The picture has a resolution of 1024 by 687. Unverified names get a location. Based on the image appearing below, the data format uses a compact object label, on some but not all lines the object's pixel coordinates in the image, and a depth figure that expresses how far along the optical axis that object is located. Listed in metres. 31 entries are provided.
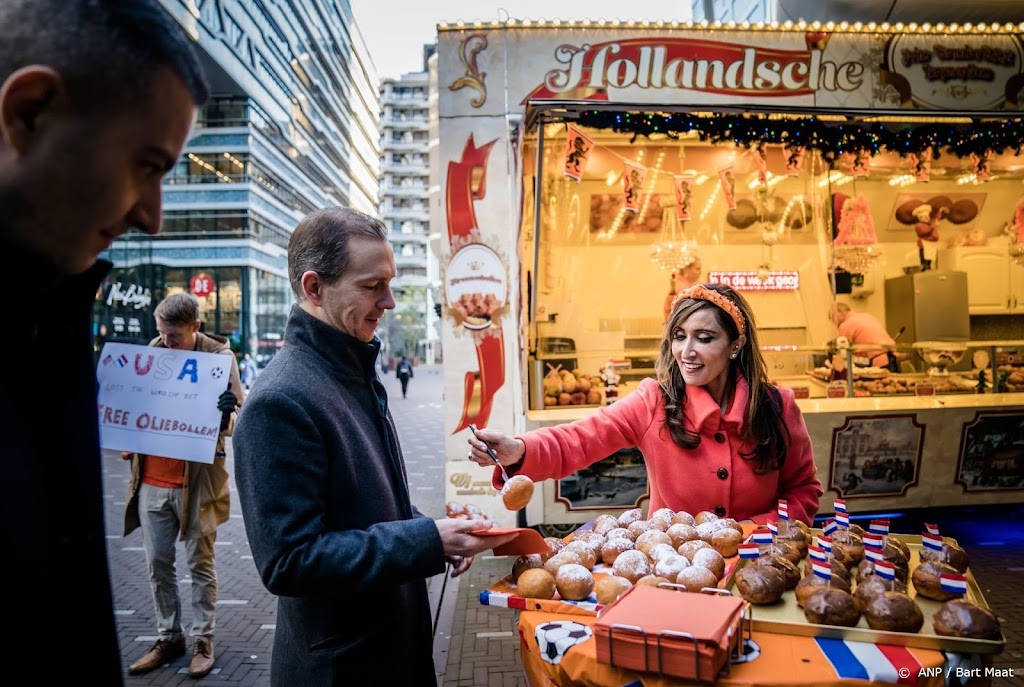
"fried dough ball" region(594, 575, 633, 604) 1.97
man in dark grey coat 1.66
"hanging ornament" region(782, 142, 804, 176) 6.80
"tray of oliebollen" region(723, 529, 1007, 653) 1.63
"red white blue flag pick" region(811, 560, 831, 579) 1.93
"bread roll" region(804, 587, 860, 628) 1.75
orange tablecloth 1.52
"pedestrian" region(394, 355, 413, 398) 23.92
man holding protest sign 4.26
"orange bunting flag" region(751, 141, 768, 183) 7.39
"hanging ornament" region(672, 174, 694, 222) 7.57
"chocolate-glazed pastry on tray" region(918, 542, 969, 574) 2.09
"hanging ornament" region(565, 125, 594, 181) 6.27
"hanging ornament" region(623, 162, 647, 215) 6.93
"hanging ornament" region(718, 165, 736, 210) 7.04
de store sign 33.88
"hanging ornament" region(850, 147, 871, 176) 7.08
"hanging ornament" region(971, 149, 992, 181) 7.13
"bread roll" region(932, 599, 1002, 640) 1.64
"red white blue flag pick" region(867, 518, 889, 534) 2.23
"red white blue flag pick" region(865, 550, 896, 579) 1.97
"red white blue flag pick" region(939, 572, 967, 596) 1.85
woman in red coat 2.89
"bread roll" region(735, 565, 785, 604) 1.88
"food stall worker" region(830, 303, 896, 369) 8.69
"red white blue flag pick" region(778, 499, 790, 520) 2.56
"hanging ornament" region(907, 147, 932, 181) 7.12
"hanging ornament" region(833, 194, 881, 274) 8.45
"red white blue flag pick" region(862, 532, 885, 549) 2.08
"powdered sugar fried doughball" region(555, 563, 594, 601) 2.00
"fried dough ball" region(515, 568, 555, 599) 1.98
